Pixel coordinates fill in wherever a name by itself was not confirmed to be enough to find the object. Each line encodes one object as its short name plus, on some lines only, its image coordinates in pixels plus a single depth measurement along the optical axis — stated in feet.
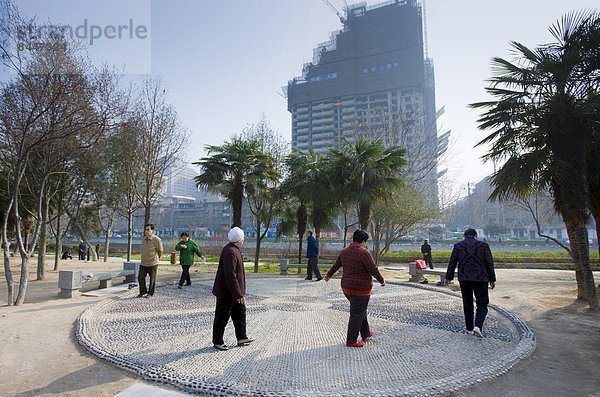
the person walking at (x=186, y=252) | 35.27
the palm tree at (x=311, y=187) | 55.62
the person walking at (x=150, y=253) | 29.50
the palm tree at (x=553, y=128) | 27.25
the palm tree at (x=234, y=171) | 55.16
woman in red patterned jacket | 17.26
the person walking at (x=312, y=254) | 41.81
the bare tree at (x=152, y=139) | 59.72
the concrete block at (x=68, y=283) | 30.76
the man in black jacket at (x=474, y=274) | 19.47
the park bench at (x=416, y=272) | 43.56
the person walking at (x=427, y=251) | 62.75
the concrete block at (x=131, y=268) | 38.88
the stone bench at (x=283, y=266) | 53.67
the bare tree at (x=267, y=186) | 57.72
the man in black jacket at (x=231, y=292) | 16.74
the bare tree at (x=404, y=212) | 71.61
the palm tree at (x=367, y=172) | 51.29
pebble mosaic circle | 13.04
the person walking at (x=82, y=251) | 91.66
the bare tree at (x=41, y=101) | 27.71
